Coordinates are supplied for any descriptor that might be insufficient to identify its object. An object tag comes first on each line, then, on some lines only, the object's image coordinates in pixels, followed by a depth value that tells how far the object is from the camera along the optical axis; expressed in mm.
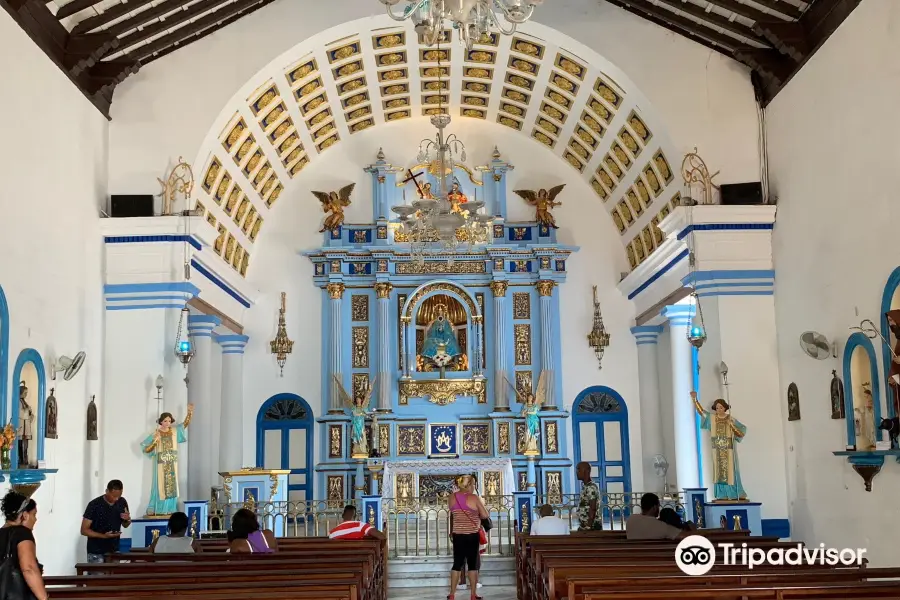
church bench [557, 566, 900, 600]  6672
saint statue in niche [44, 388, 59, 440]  11836
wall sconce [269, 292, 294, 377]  19828
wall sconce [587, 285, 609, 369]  20109
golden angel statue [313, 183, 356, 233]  20108
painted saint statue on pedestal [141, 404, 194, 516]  13117
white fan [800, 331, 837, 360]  12352
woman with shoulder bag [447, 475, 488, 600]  10891
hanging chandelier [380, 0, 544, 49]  8008
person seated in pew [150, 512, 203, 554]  9812
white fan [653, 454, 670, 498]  19250
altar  18516
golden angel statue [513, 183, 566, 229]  20234
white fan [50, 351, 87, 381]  12148
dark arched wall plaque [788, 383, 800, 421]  13459
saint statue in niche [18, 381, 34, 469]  10969
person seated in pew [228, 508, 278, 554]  9219
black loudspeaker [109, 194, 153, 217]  14133
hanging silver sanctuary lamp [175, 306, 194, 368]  13688
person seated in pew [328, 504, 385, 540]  11305
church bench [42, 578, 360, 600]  6539
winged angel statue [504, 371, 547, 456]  19062
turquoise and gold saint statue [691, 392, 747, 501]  13445
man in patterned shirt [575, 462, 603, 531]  12047
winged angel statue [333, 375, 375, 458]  18969
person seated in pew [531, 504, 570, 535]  11914
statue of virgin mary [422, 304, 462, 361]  20094
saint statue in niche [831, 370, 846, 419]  12077
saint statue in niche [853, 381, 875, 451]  11328
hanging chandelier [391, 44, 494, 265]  13495
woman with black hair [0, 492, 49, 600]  6246
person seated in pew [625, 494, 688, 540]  10328
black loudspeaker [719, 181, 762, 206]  14391
